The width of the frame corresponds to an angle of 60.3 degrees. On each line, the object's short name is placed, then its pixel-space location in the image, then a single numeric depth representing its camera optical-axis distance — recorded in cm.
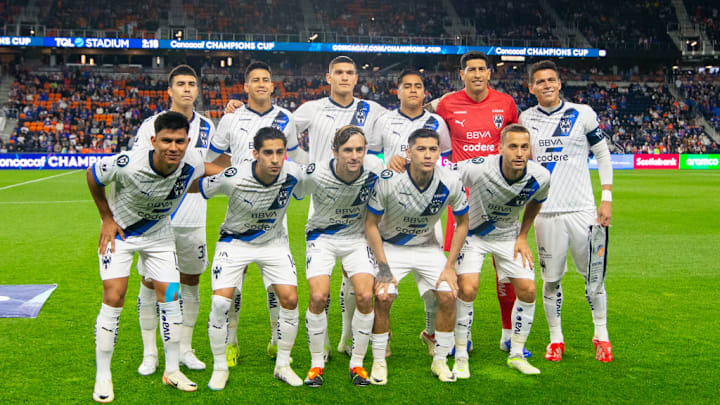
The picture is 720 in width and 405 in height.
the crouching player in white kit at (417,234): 484
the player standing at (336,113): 579
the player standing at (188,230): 527
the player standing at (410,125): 554
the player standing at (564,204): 537
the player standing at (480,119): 568
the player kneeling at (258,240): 472
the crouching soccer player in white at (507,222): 500
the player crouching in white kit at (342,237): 479
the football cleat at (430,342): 549
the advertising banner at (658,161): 3359
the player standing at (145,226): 448
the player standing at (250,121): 567
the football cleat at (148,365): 496
